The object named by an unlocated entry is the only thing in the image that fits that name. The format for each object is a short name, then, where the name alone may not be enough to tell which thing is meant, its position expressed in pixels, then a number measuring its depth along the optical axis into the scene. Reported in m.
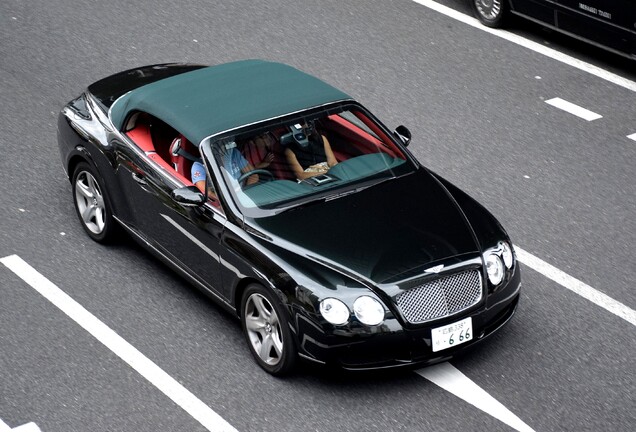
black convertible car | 14.58
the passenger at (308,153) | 16.45
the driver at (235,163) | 16.09
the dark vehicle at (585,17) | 23.62
